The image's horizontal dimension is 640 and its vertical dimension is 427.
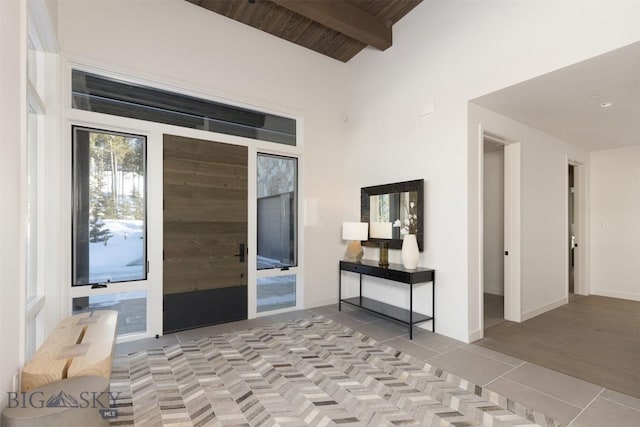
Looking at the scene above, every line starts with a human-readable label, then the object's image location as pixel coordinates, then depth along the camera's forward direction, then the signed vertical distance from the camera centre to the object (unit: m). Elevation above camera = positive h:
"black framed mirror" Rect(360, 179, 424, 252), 3.91 +0.05
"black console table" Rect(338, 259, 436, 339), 3.59 -0.77
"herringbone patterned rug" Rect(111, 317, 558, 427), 2.09 -1.36
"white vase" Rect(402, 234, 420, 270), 3.74 -0.46
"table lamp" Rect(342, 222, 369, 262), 4.45 -0.30
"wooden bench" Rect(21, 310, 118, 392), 1.61 -0.81
